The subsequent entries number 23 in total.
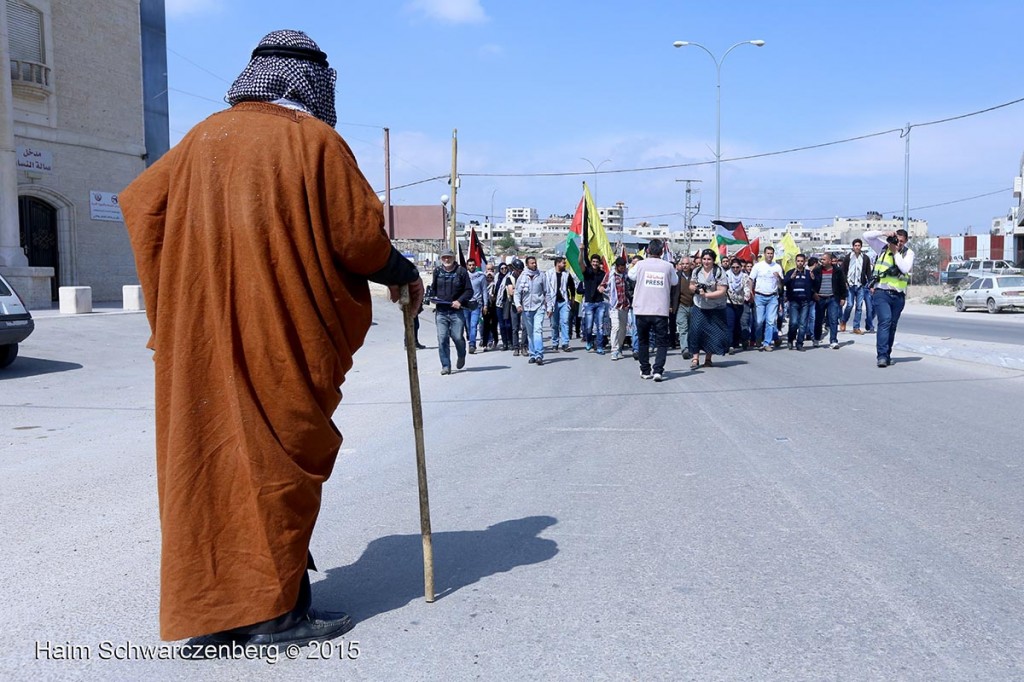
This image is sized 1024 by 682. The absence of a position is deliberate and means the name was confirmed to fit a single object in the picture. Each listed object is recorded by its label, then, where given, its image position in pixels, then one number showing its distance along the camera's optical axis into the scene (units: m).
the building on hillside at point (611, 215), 172.88
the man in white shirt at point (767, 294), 16.28
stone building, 21.56
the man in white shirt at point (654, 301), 11.48
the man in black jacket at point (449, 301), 13.05
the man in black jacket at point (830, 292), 16.61
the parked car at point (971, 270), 46.66
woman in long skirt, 13.54
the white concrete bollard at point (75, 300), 19.61
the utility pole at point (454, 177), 36.24
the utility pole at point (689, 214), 77.69
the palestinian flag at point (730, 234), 22.58
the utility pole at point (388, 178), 37.84
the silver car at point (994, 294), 32.38
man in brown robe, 2.96
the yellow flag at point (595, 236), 17.80
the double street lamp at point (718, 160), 32.36
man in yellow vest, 12.48
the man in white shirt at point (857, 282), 18.44
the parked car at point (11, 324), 11.73
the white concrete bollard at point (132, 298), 21.80
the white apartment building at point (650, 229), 178.25
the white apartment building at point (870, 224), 136.75
